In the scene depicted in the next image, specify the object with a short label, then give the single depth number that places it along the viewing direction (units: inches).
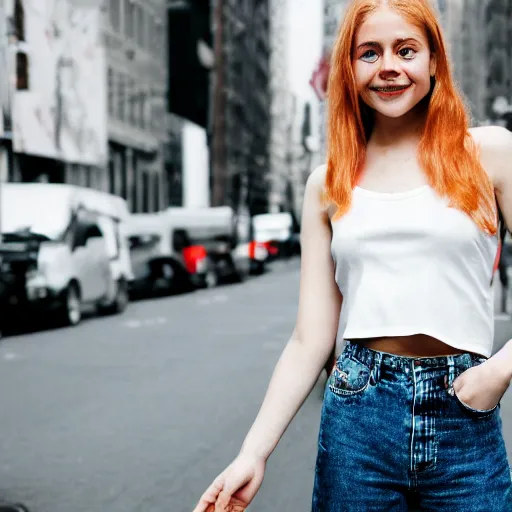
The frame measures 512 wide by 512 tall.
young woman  65.2
